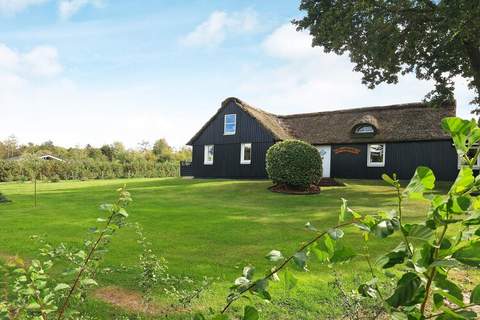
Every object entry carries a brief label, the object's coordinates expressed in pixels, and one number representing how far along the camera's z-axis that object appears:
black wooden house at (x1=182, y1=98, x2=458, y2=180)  25.61
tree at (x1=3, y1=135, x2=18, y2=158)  81.62
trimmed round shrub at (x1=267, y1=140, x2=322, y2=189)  19.89
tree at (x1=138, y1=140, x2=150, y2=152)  83.50
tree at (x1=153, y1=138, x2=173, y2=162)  73.81
